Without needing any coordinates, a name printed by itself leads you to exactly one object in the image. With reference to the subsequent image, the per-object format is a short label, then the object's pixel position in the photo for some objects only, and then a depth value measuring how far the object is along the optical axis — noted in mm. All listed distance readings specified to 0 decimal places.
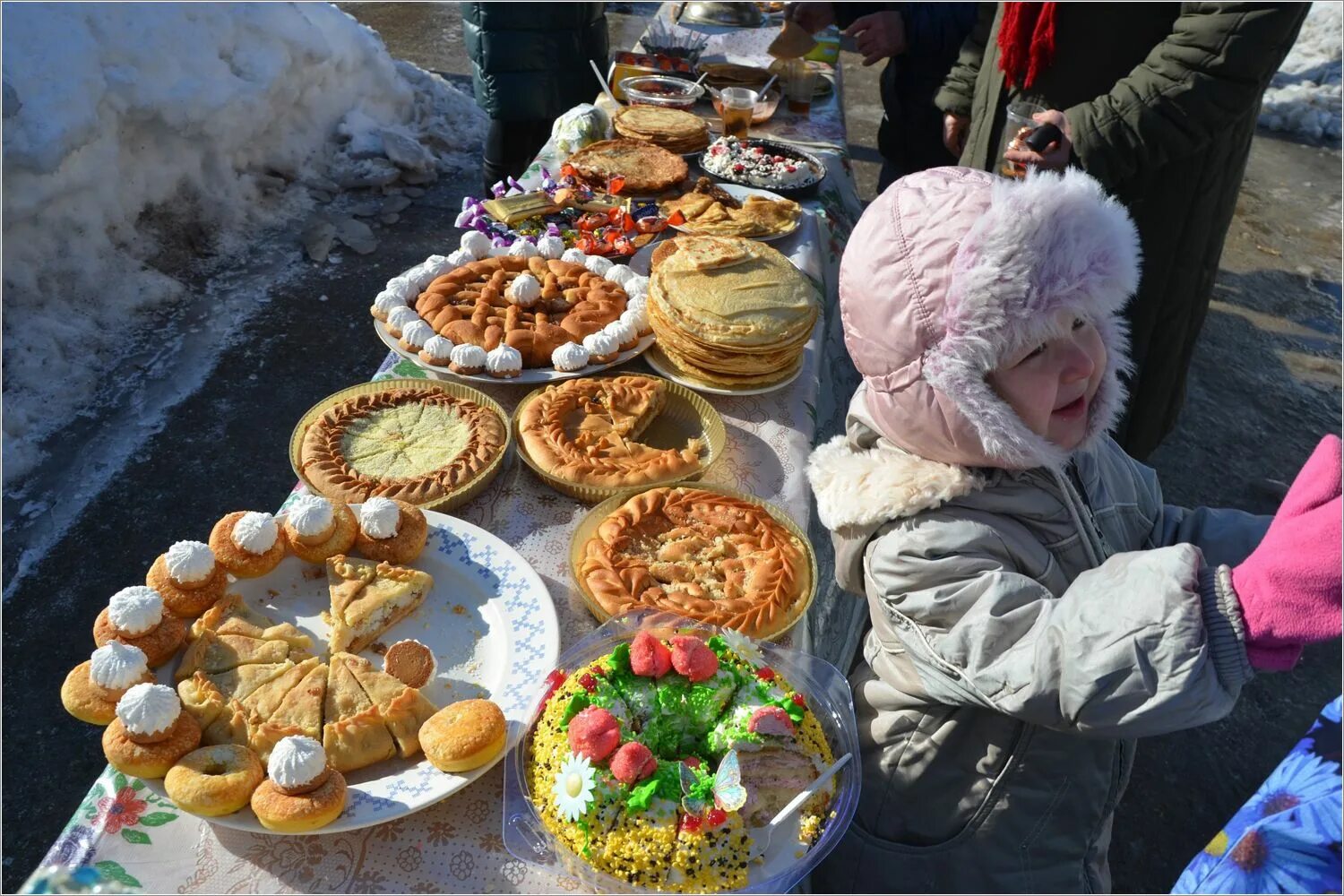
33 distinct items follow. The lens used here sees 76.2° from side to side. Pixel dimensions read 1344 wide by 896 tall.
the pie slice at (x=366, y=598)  1695
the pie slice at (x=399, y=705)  1501
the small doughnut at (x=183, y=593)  1663
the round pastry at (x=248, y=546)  1750
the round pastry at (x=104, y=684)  1469
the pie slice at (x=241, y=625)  1651
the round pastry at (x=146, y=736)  1382
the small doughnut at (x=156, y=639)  1562
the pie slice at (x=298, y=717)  1474
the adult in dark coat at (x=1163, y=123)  2549
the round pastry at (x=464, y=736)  1427
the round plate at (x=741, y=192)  3384
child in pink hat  1224
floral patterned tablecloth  1354
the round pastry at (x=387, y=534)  1823
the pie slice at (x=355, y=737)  1463
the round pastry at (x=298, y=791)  1327
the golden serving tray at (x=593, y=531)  1761
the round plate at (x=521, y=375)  2420
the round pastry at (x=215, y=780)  1330
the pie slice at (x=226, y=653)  1579
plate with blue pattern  1604
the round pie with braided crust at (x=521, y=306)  2518
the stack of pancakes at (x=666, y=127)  3738
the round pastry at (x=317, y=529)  1787
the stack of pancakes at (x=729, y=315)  2381
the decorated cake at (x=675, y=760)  1318
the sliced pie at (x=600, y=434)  2098
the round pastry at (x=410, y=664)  1609
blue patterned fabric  937
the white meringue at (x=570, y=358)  2447
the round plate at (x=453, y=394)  2020
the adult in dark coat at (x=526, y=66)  4234
